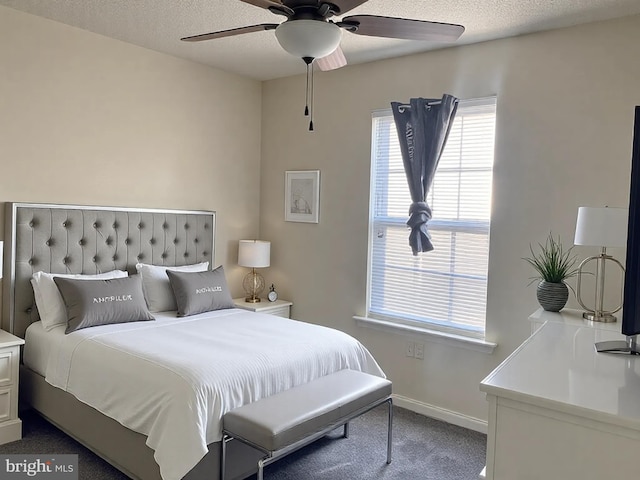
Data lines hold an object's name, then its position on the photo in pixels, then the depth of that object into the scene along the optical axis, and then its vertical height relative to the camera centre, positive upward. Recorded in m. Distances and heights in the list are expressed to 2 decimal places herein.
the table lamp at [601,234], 2.41 -0.06
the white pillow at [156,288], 3.62 -0.61
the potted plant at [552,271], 2.77 -0.30
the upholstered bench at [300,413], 2.18 -0.96
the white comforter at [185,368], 2.20 -0.84
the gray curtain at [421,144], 3.40 +0.51
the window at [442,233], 3.39 -0.13
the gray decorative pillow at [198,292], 3.53 -0.62
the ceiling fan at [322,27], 1.81 +0.76
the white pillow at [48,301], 3.07 -0.62
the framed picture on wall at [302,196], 4.22 +0.14
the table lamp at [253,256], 4.30 -0.41
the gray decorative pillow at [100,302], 3.01 -0.62
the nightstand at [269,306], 4.19 -0.83
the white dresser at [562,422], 1.14 -0.49
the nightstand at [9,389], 2.84 -1.10
